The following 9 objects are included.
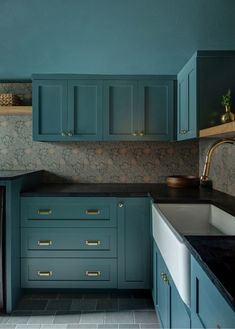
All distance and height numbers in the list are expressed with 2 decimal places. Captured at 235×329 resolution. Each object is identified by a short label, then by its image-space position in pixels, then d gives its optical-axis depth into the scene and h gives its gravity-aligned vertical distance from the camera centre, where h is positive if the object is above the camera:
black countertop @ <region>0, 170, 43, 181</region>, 2.41 -0.06
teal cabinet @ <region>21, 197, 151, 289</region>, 2.67 -0.61
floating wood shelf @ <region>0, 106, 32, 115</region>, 3.09 +0.56
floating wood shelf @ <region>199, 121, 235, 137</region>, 1.60 +0.21
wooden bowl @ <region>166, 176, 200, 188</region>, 2.98 -0.13
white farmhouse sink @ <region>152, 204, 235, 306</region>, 1.26 -0.35
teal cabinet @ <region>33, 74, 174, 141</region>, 3.03 +0.58
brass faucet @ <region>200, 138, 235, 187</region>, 1.55 +0.07
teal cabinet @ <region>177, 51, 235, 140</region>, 2.41 +0.63
